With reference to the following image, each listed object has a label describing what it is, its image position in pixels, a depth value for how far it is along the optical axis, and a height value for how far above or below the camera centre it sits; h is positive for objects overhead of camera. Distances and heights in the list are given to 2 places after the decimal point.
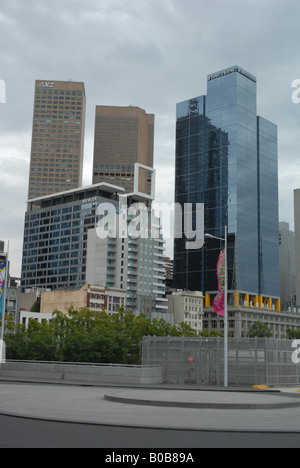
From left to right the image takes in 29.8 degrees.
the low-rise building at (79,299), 147.44 +10.45
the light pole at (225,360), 36.48 -1.12
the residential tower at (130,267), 167.50 +21.64
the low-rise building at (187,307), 185.12 +11.10
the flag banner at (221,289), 37.56 +3.50
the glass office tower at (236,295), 197.89 +16.41
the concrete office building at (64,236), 181.50 +33.91
